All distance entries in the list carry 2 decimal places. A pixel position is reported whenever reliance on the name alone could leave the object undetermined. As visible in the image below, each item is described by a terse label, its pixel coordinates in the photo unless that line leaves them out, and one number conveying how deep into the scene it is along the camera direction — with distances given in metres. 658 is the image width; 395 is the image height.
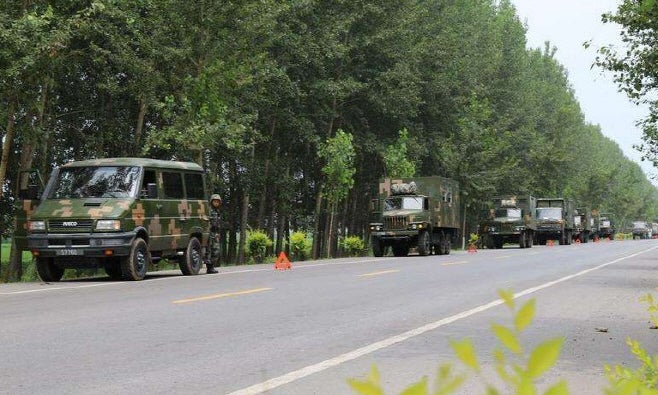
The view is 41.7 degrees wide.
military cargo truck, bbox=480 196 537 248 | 48.47
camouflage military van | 15.90
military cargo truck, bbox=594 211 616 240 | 86.67
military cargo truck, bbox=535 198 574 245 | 55.88
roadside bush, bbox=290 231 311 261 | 35.22
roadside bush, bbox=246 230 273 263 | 32.34
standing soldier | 19.50
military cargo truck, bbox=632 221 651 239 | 99.31
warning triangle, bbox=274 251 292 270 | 21.32
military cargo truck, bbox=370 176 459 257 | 32.91
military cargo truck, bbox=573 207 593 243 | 64.82
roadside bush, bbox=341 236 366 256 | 39.38
